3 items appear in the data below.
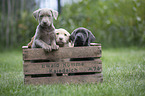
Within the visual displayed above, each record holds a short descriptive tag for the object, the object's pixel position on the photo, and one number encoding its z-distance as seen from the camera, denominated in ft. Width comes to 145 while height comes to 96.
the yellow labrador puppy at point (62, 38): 11.89
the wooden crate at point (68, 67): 10.54
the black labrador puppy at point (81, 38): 10.98
